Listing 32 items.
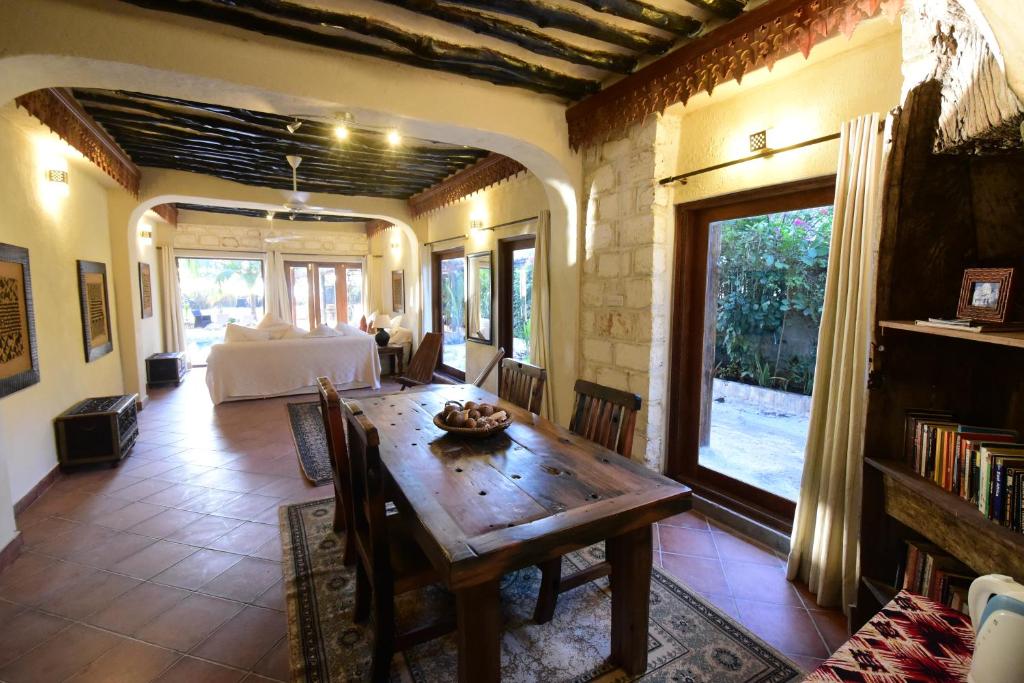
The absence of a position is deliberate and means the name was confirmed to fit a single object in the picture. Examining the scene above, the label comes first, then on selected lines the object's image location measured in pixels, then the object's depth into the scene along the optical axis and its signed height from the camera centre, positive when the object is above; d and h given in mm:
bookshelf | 1311 -32
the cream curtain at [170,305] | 7328 -59
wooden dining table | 1189 -614
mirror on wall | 5094 +31
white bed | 5242 -797
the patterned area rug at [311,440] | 3304 -1214
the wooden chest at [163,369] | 6195 -921
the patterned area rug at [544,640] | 1604 -1297
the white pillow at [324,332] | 5864 -406
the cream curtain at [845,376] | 1803 -331
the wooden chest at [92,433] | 3309 -964
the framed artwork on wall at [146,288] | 5908 +174
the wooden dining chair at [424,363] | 4730 -671
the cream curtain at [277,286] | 8922 +282
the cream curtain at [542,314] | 3725 -127
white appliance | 800 -610
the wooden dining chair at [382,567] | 1423 -897
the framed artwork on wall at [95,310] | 3900 -73
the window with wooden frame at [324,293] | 9289 +147
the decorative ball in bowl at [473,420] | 1886 -510
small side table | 7008 -870
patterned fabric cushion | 990 -810
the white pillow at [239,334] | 5469 -394
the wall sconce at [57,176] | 3361 +938
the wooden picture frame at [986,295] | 1138 +0
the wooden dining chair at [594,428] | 1767 -573
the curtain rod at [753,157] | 1970 +682
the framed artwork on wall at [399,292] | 7818 +133
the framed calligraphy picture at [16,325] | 2629 -135
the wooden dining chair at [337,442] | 1816 -578
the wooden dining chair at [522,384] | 2461 -486
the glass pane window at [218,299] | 8836 +41
